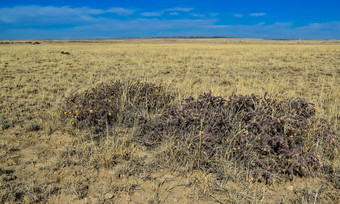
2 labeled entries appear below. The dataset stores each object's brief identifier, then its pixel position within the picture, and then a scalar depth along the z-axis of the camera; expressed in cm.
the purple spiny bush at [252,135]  289
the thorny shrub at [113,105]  407
